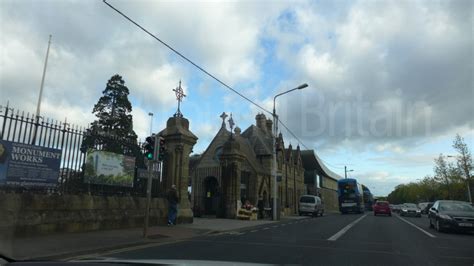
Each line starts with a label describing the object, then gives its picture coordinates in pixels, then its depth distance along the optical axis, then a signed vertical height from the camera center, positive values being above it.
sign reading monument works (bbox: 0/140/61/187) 11.92 +1.54
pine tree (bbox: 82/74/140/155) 45.22 +12.06
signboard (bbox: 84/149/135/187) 14.85 +1.80
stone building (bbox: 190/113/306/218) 28.48 +3.92
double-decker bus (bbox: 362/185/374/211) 76.88 +3.97
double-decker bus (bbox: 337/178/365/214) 51.03 +3.09
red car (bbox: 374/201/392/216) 44.50 +1.38
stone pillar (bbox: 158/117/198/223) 19.59 +2.52
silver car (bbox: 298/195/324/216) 40.84 +1.47
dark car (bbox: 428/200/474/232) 17.58 +0.26
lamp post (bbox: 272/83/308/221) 27.59 +4.42
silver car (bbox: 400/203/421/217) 45.41 +1.23
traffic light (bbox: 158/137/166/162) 14.11 +2.40
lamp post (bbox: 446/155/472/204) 49.20 +4.77
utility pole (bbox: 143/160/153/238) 13.30 +0.78
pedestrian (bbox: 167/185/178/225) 18.03 +0.63
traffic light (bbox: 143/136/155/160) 13.95 +2.31
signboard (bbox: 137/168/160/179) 17.00 +1.80
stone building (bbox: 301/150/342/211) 66.00 +7.06
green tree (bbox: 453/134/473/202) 49.28 +7.00
